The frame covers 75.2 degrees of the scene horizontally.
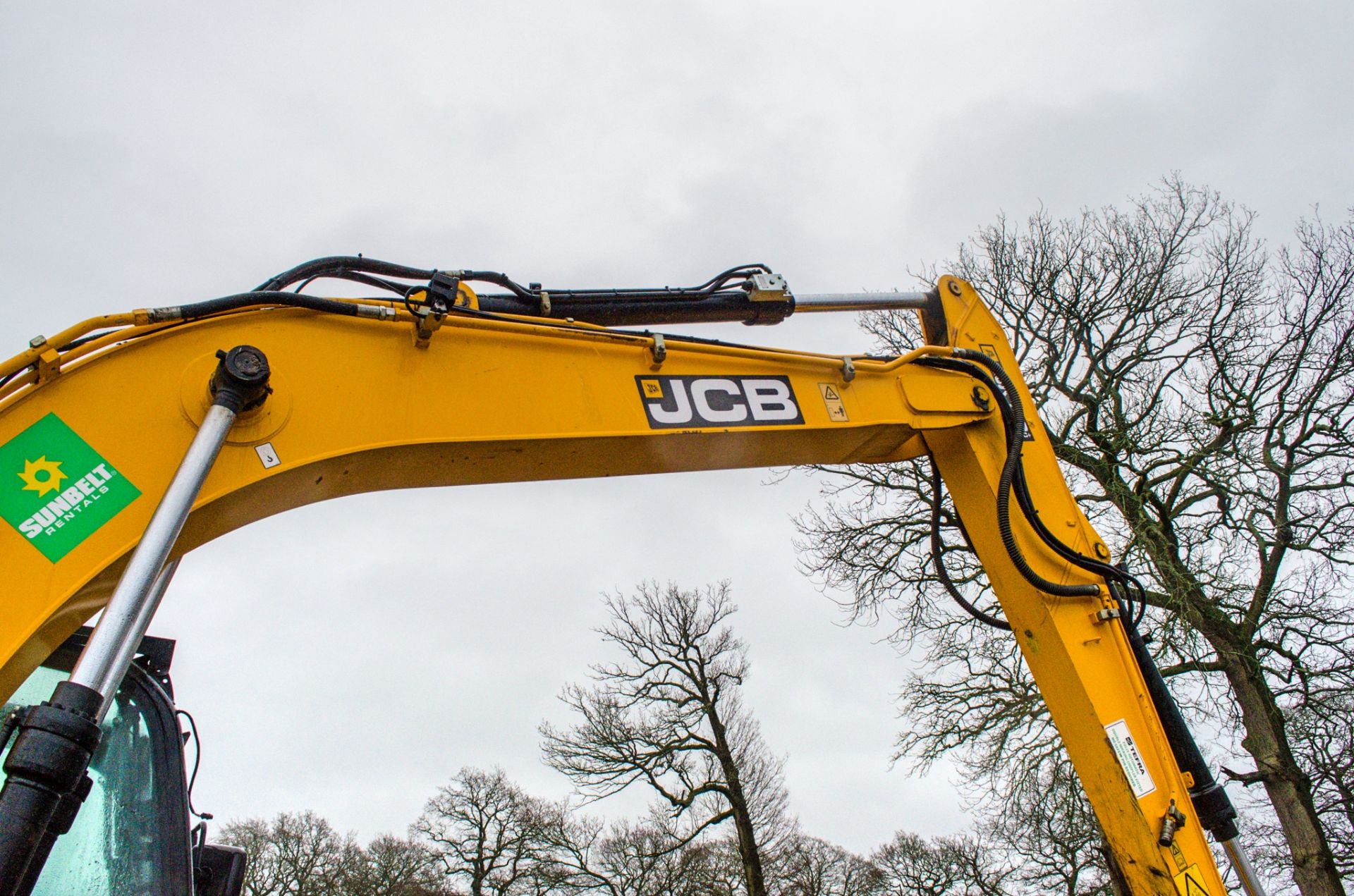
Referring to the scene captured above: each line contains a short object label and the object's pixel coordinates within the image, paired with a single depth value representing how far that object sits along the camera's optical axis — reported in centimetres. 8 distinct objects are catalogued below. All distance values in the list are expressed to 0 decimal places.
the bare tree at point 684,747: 2031
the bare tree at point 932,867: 2938
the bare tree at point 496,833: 2992
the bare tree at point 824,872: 2378
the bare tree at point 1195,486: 1066
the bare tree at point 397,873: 3078
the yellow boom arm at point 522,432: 210
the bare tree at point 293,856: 3059
